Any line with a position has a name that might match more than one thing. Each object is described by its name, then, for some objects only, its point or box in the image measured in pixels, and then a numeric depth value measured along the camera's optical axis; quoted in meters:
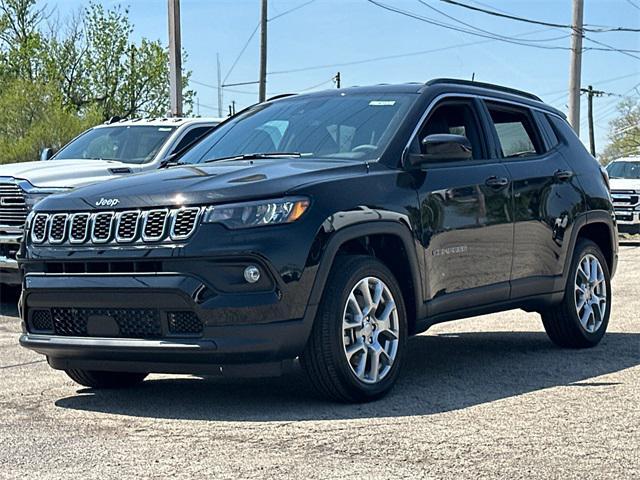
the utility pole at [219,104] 59.96
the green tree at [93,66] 58.41
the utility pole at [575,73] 27.31
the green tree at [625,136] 85.19
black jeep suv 5.91
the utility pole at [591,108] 83.06
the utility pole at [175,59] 21.28
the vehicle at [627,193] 23.50
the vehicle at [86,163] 11.23
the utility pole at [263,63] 33.59
